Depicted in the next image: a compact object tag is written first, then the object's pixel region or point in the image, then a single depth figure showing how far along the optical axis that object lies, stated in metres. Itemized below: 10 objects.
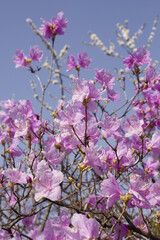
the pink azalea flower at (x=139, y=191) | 0.51
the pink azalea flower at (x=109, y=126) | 0.58
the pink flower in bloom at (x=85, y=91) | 0.56
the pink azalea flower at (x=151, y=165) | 0.62
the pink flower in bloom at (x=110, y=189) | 0.51
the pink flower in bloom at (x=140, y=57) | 0.71
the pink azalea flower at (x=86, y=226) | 0.48
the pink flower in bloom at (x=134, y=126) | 0.61
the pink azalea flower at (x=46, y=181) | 0.54
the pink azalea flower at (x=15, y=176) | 0.56
